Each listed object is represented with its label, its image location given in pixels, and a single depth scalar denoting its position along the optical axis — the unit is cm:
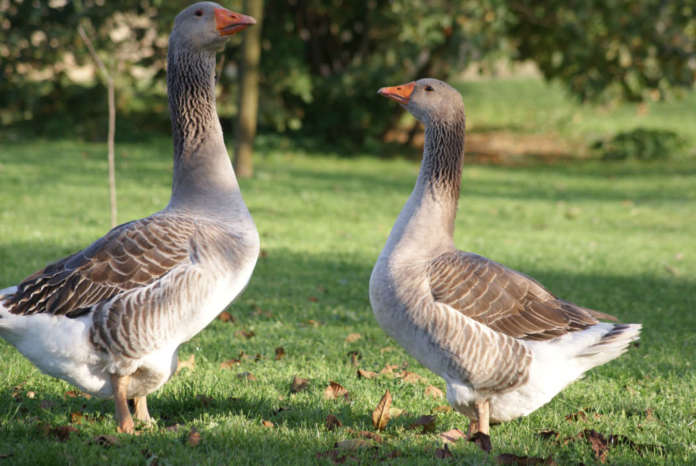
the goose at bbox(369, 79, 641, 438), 834
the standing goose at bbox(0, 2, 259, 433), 805
